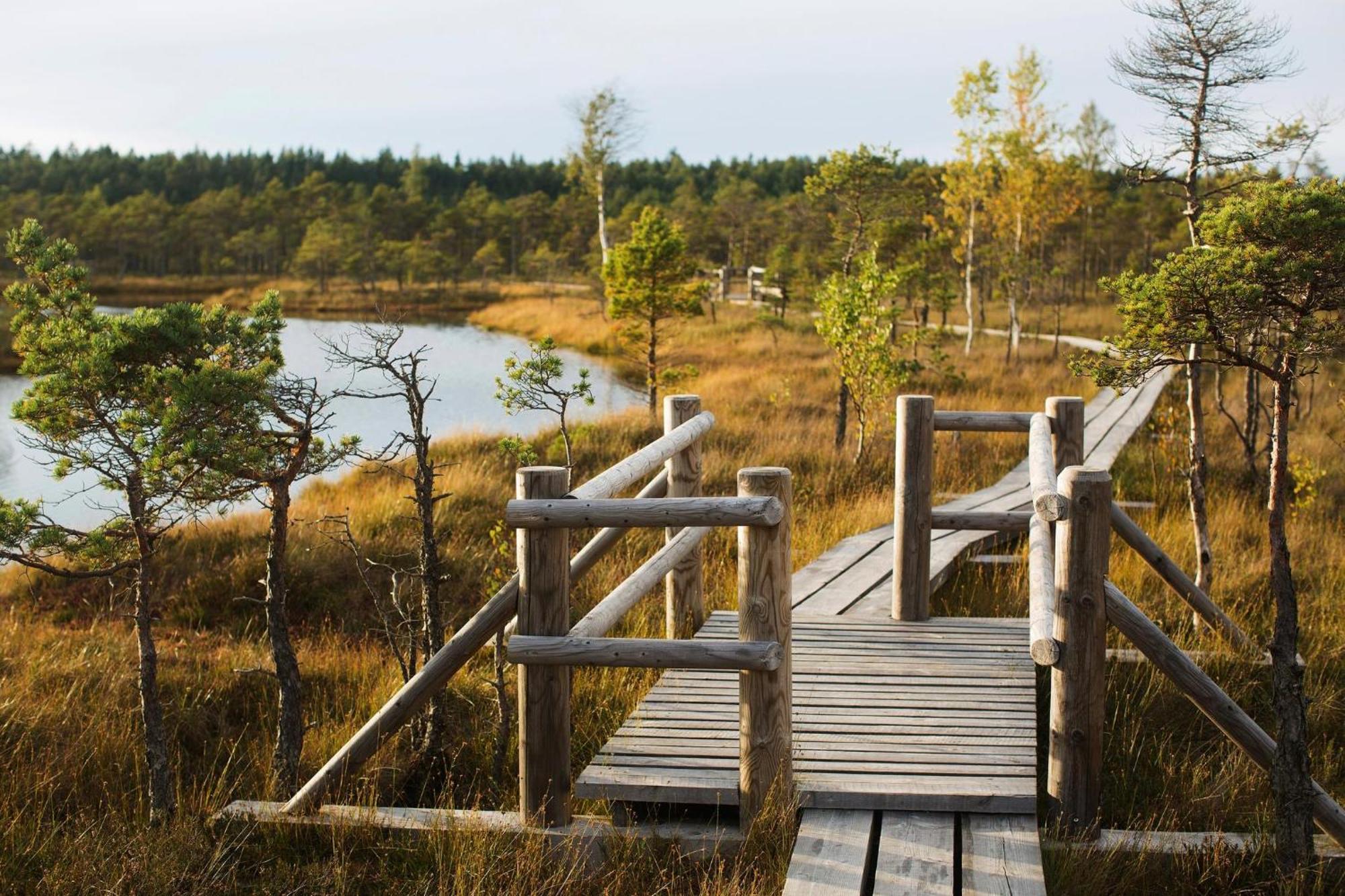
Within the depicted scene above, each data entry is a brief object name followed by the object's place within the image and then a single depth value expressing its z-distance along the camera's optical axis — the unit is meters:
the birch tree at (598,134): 32.56
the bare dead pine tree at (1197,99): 6.37
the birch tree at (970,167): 20.19
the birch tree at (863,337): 10.88
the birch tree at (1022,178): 20.62
